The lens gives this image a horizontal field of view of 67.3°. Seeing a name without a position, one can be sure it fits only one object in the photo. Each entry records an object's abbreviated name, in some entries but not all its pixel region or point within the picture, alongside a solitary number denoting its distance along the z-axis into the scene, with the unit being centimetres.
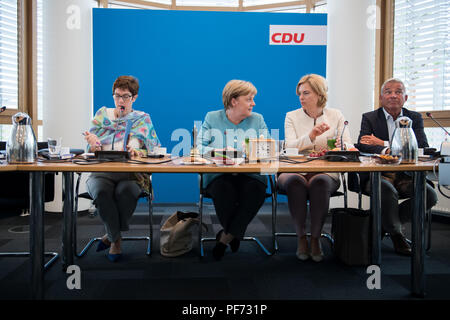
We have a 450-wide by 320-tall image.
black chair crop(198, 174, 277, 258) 225
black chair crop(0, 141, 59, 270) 218
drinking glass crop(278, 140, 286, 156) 212
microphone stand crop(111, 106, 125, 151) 240
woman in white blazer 217
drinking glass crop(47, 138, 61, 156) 186
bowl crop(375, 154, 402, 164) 163
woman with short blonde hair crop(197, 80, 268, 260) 207
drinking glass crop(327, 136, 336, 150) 213
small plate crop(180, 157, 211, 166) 163
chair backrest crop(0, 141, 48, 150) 244
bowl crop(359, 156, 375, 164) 174
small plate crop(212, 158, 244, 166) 157
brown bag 231
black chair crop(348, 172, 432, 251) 236
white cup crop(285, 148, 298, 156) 220
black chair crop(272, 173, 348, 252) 240
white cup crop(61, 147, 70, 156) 194
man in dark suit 228
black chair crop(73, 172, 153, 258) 228
